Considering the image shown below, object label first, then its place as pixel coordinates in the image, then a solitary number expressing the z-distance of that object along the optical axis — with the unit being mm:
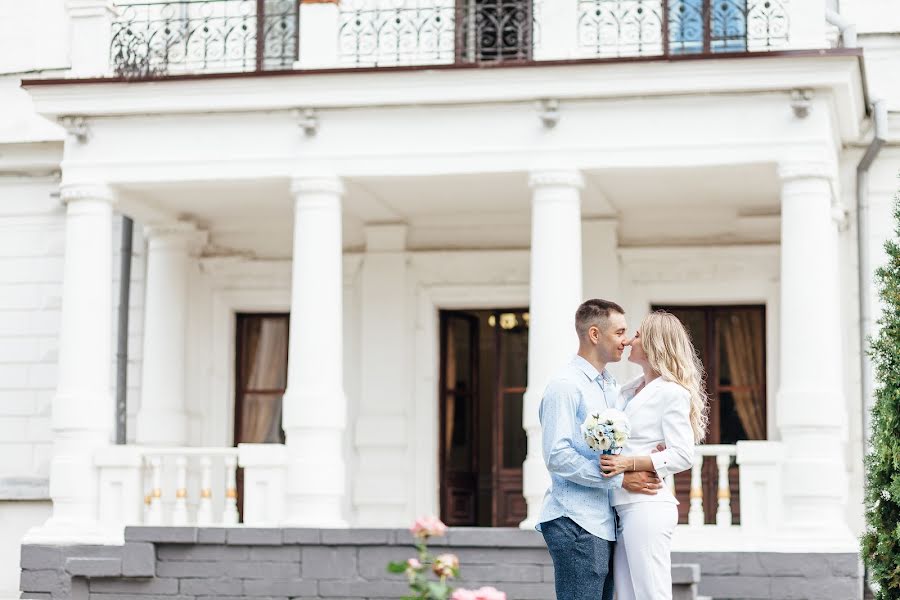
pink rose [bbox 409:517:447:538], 6379
